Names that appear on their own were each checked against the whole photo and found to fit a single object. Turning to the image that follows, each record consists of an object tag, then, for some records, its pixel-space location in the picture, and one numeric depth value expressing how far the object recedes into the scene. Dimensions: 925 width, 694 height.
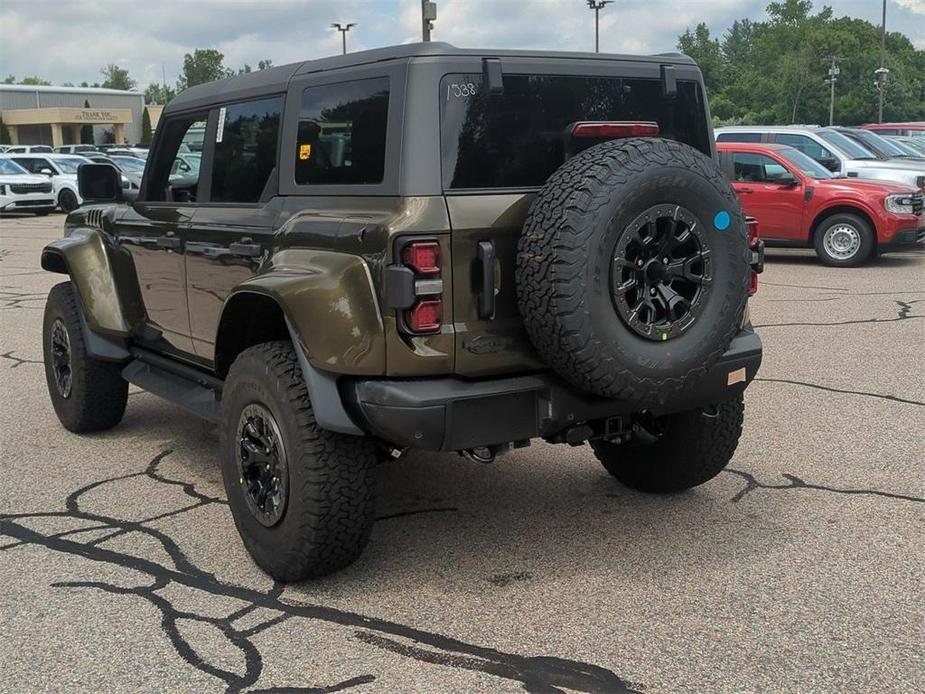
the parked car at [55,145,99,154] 38.39
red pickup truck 13.13
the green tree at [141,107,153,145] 74.38
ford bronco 3.43
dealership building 75.12
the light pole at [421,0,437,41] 17.73
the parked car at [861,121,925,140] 28.00
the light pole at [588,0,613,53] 51.12
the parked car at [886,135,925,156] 22.73
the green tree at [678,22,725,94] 127.05
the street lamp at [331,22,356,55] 48.73
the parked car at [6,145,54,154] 39.06
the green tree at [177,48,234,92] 105.69
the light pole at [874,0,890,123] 53.60
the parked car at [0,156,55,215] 23.66
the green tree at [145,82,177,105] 147.88
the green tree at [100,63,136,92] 153.50
